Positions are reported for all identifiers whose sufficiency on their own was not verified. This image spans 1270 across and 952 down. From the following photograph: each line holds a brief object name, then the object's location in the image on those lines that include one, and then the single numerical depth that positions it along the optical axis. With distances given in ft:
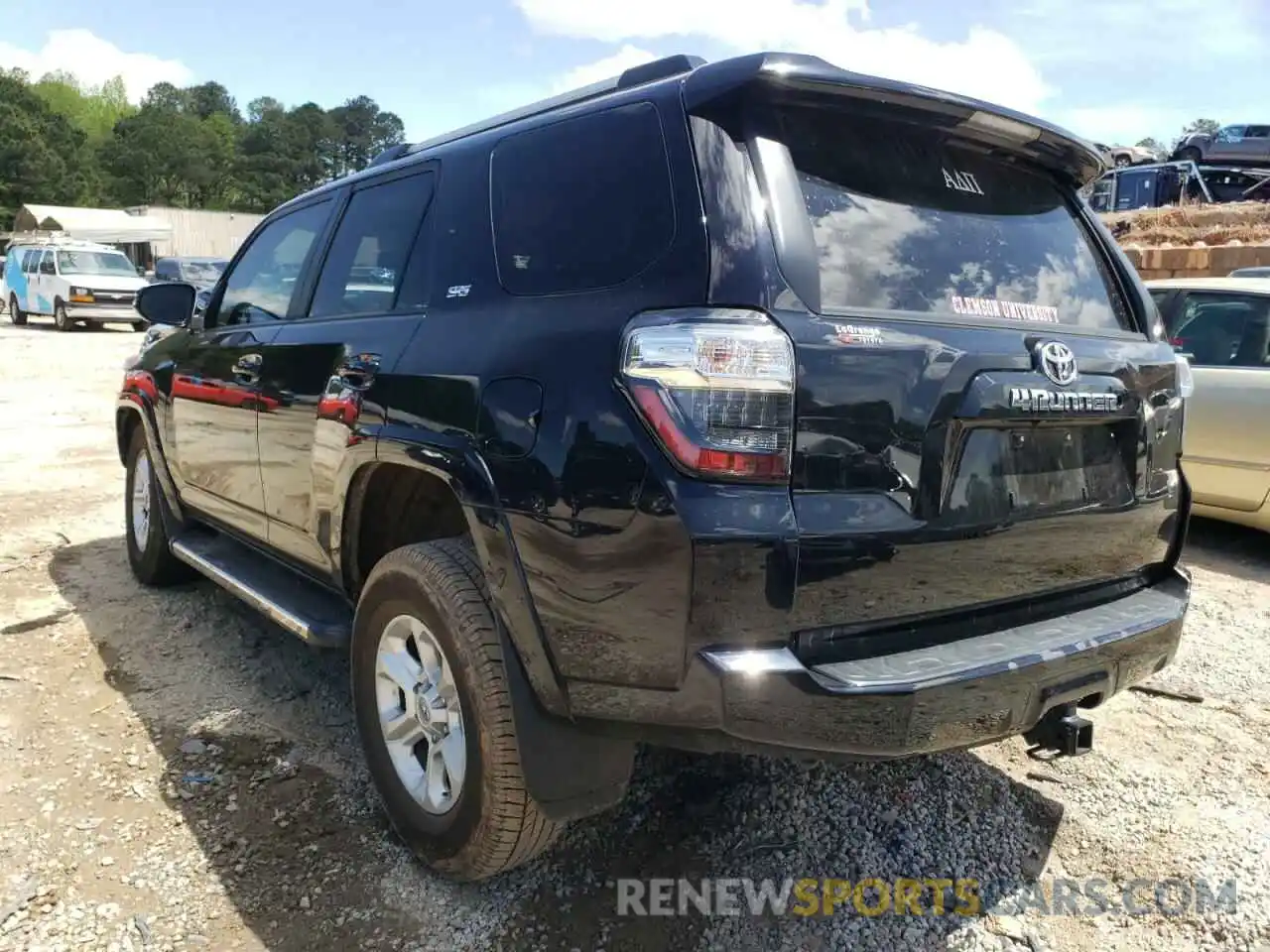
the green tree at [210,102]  373.89
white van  70.95
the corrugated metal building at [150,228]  126.93
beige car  17.99
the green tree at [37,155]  209.05
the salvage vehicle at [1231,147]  75.46
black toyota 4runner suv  6.31
